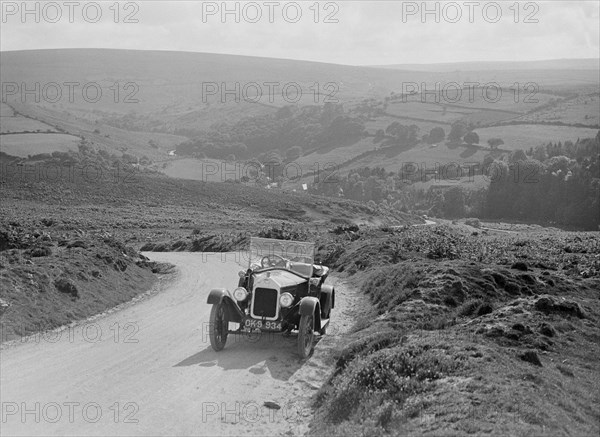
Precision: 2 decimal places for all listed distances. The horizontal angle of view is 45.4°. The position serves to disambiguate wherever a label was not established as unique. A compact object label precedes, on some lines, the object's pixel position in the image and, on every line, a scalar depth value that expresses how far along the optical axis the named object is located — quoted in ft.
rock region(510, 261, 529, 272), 79.04
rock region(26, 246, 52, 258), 80.11
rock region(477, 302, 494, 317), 56.20
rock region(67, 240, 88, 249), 91.43
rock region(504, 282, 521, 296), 66.80
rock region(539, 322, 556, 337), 50.04
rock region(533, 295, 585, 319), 56.85
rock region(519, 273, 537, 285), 70.64
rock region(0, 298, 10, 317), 55.83
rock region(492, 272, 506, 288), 68.13
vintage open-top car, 51.34
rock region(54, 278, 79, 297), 66.66
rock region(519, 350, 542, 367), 42.27
